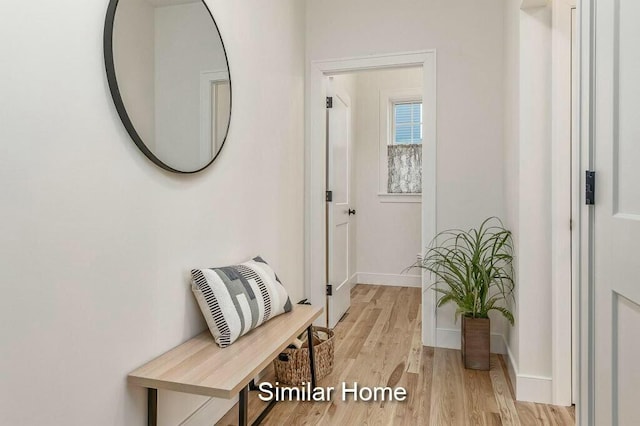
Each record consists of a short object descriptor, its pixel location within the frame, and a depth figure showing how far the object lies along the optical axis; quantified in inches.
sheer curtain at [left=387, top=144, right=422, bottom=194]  184.4
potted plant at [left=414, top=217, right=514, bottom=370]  95.0
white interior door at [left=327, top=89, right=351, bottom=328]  126.2
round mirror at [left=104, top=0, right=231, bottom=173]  51.1
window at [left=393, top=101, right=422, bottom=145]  189.8
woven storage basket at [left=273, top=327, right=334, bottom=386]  83.8
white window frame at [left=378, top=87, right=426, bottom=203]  186.5
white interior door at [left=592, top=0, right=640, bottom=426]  35.1
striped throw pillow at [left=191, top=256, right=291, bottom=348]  61.7
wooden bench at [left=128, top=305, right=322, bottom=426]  49.1
